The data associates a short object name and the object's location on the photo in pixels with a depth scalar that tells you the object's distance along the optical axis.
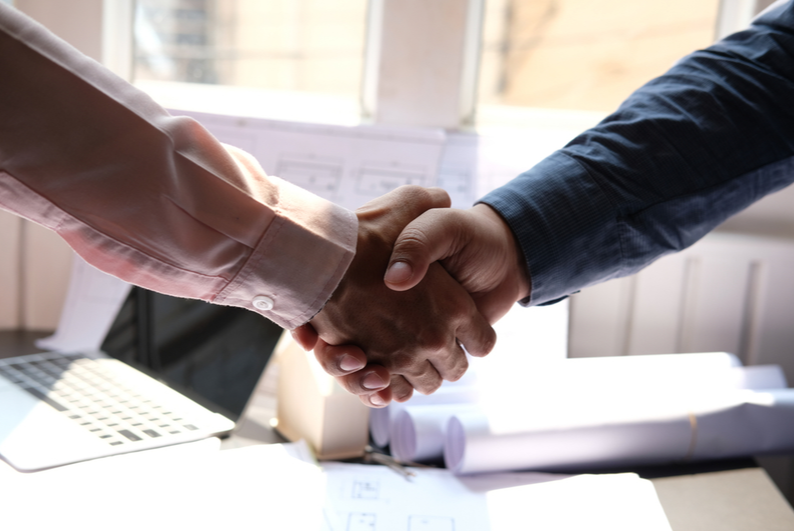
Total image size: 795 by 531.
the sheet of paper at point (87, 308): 1.12
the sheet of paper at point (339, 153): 1.19
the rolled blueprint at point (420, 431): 0.77
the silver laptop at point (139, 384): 0.72
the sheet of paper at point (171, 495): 0.60
